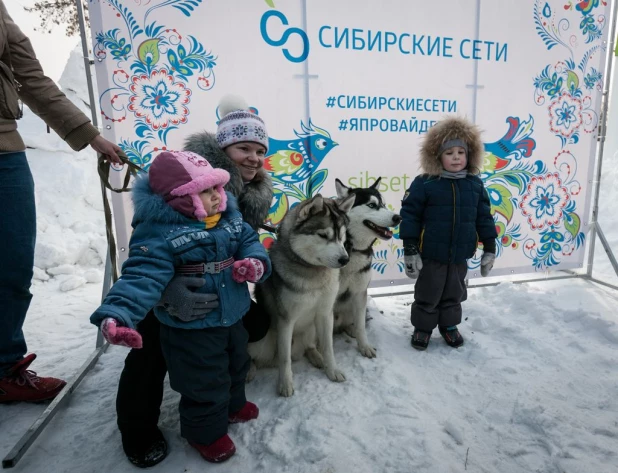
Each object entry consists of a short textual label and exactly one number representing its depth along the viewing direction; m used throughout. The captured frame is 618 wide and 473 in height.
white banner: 2.64
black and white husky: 2.27
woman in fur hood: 1.38
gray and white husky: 1.86
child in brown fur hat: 2.35
